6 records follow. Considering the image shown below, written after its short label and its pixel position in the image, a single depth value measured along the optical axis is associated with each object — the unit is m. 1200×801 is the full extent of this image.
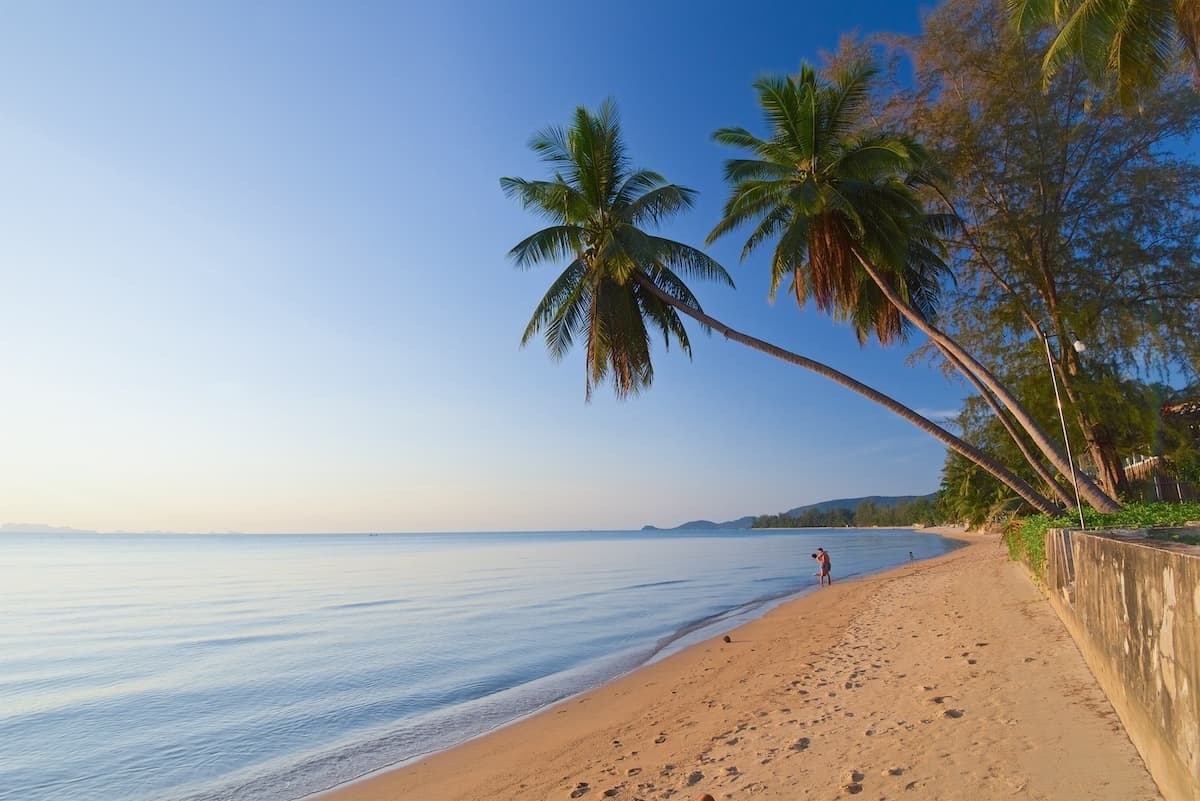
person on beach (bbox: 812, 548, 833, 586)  25.90
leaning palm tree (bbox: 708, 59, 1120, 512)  13.45
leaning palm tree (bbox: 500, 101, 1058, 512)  14.45
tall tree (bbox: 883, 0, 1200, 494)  15.26
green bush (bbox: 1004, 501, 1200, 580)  8.82
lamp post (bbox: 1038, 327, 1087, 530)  11.18
